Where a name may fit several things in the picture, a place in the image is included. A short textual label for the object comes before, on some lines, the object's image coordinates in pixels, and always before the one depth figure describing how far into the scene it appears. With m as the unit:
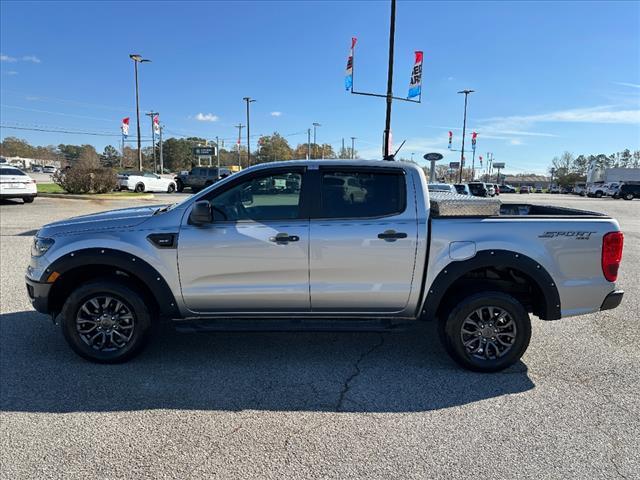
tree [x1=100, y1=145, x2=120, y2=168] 120.14
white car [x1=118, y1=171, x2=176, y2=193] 27.30
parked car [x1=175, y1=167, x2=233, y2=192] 32.94
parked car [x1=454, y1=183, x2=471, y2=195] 22.97
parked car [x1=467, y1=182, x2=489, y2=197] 25.64
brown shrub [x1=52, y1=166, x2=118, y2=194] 21.34
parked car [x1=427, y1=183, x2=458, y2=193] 14.03
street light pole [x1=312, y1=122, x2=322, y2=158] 97.96
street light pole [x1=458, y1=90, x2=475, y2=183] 52.17
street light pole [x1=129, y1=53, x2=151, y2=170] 33.94
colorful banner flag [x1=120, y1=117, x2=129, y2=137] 40.53
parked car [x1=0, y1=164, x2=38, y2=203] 16.25
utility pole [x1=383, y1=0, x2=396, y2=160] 14.26
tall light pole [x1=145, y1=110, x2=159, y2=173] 48.15
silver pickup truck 3.69
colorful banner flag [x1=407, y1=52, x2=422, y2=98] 15.34
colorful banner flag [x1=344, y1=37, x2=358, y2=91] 15.64
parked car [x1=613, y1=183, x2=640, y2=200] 45.75
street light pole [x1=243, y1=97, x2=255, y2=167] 58.61
